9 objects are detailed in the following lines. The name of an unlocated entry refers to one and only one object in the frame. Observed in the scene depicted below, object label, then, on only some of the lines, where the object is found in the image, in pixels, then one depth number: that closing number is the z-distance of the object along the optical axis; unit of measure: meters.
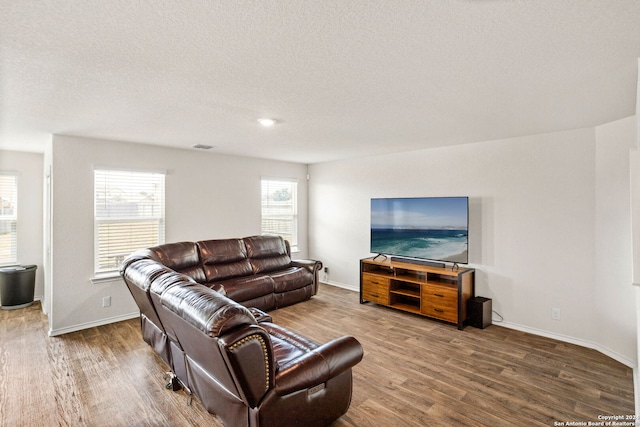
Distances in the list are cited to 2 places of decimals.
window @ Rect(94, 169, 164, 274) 4.23
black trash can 4.61
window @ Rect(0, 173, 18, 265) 4.86
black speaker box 3.91
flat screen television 4.21
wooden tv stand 3.97
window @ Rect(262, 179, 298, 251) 6.10
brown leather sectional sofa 1.62
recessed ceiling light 3.21
